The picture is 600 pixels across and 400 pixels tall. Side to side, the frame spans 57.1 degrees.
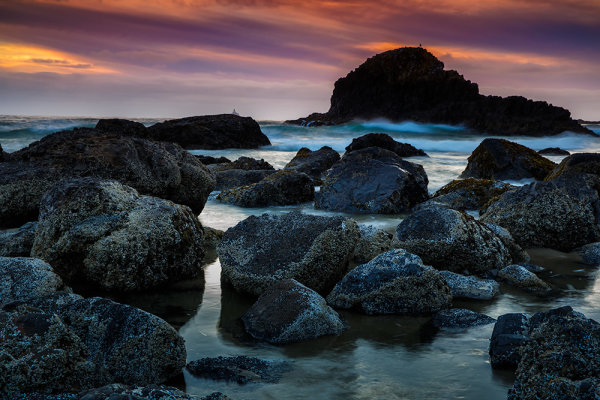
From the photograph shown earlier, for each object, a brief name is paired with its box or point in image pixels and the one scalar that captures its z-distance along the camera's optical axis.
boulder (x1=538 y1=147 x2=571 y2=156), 26.77
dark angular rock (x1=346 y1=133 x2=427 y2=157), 20.77
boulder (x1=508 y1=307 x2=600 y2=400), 2.84
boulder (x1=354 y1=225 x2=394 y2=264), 6.65
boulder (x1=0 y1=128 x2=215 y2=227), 8.43
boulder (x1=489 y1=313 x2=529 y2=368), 3.80
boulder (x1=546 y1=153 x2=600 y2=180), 10.53
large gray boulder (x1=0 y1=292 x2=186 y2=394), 2.93
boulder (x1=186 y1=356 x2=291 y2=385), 3.66
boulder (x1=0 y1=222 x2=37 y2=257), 6.59
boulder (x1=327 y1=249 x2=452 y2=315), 4.96
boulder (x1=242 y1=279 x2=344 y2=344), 4.37
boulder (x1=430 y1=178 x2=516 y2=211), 10.60
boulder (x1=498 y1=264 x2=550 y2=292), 5.73
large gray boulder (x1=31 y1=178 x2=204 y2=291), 5.55
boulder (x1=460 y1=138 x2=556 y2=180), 13.98
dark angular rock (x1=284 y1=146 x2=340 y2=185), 16.05
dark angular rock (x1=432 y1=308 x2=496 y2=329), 4.62
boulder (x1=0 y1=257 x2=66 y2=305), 4.68
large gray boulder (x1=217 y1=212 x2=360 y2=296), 5.41
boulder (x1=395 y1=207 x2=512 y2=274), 6.19
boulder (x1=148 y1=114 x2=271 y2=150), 29.64
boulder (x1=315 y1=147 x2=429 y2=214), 10.66
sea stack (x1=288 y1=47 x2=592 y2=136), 49.12
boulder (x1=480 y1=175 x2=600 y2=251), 7.55
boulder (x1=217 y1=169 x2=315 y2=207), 11.45
